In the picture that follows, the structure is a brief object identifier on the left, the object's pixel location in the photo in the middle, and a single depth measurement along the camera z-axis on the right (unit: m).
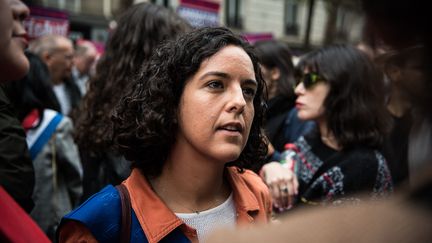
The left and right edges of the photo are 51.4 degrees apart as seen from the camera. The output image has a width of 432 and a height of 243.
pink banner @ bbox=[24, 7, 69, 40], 7.22
